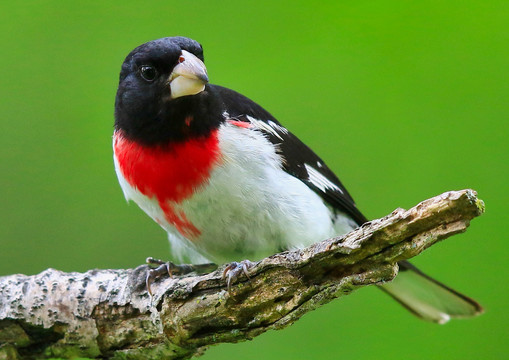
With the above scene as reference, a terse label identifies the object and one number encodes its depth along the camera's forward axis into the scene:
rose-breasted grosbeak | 6.58
